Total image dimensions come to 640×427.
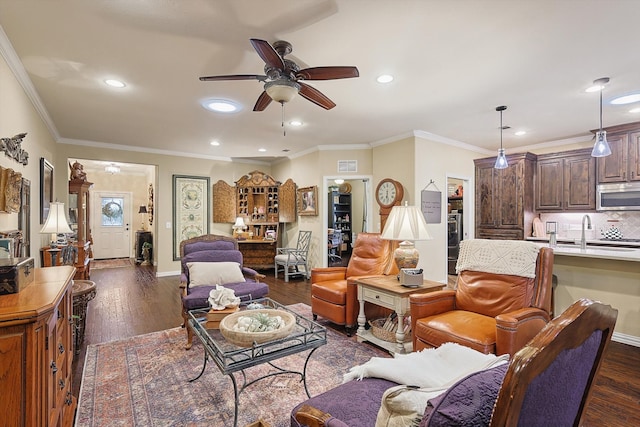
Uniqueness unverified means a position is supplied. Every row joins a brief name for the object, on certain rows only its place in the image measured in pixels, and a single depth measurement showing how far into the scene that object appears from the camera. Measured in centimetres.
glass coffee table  174
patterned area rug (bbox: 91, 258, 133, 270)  759
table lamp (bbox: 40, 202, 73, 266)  334
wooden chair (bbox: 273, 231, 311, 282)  589
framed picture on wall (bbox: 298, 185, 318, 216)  594
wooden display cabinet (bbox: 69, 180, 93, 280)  573
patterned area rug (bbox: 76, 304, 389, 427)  191
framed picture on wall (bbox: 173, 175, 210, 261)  643
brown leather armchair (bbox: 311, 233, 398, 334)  319
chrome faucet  336
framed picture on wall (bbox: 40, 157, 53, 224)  381
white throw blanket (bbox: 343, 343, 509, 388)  104
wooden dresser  108
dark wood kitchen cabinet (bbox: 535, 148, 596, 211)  491
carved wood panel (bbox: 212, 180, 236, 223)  687
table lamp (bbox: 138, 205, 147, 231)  880
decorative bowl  181
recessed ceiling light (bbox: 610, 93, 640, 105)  347
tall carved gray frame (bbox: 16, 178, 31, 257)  283
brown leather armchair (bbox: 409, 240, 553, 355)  195
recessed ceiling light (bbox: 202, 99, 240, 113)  358
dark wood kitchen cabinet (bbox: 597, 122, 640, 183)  439
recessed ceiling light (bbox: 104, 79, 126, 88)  300
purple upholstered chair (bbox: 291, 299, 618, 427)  59
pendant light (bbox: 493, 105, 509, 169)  411
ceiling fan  226
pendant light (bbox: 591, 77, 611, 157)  329
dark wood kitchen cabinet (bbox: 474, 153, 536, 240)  530
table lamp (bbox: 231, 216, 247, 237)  675
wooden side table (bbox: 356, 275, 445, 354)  266
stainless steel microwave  448
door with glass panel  873
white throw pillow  327
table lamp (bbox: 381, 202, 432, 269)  283
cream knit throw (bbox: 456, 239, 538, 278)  236
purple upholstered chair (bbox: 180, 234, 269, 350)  292
